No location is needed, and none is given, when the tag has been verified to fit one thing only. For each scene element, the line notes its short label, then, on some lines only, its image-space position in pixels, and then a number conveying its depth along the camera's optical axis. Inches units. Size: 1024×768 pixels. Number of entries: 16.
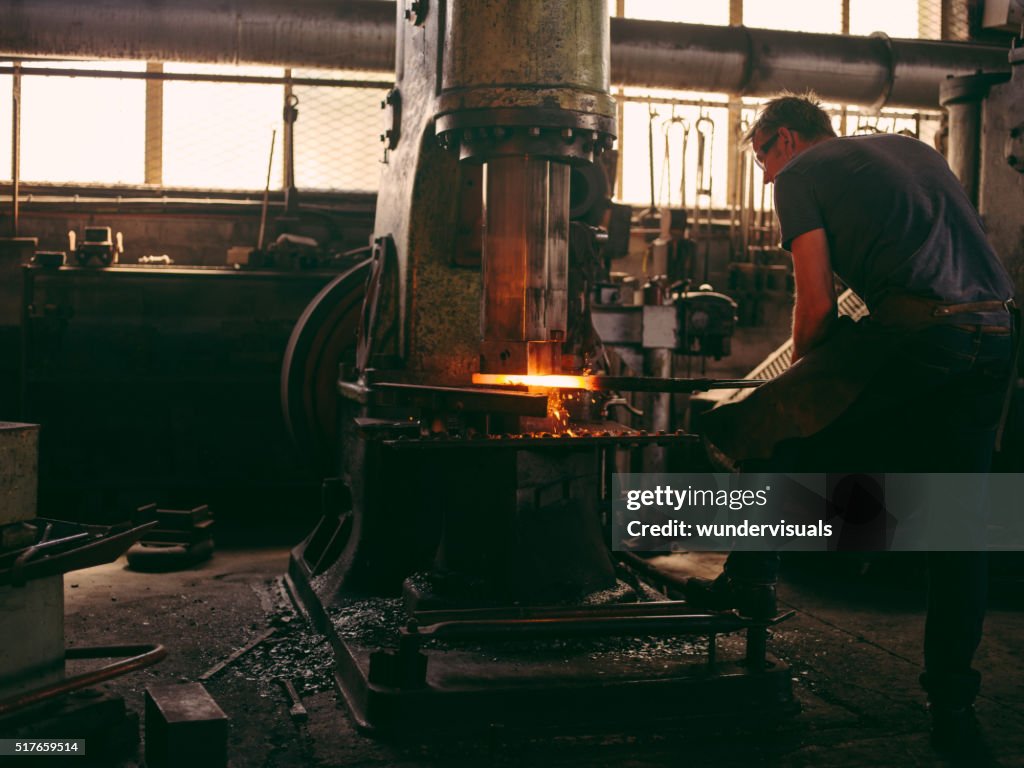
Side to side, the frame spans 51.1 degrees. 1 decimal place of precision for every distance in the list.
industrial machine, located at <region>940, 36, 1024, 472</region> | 174.2
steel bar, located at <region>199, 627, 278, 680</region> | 113.6
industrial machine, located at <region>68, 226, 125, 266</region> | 212.7
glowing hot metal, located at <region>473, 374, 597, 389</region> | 93.2
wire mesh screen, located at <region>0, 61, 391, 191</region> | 249.8
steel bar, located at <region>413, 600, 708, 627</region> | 102.5
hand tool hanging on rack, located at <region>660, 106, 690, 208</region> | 268.8
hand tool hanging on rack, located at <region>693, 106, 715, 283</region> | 272.1
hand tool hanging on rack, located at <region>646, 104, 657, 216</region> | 269.0
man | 90.9
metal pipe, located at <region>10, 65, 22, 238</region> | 232.1
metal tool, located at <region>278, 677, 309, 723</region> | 99.7
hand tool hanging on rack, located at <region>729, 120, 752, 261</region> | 277.0
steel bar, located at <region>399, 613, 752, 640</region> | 96.7
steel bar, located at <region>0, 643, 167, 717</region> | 81.6
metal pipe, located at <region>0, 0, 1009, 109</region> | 204.4
